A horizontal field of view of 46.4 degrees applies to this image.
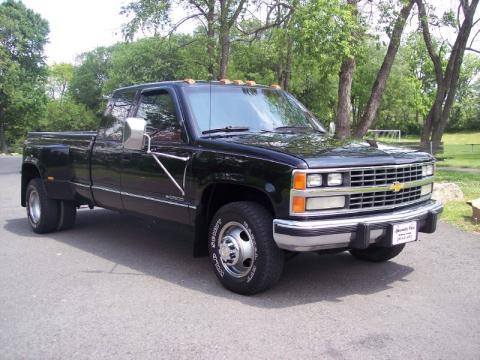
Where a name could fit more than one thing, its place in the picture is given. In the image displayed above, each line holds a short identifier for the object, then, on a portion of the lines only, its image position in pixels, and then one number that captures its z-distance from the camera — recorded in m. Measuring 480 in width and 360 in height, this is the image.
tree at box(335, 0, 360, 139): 14.30
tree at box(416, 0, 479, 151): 20.22
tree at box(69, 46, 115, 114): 76.75
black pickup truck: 4.50
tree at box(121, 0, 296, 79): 18.96
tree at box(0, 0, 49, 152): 41.06
